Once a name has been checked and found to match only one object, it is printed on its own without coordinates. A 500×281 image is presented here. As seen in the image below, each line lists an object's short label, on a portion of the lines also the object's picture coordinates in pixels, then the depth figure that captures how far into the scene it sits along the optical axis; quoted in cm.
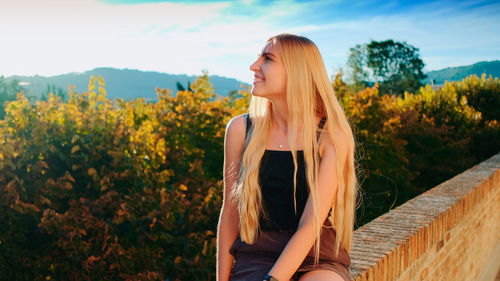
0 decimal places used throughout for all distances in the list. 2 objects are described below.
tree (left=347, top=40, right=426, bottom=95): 5716
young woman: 225
